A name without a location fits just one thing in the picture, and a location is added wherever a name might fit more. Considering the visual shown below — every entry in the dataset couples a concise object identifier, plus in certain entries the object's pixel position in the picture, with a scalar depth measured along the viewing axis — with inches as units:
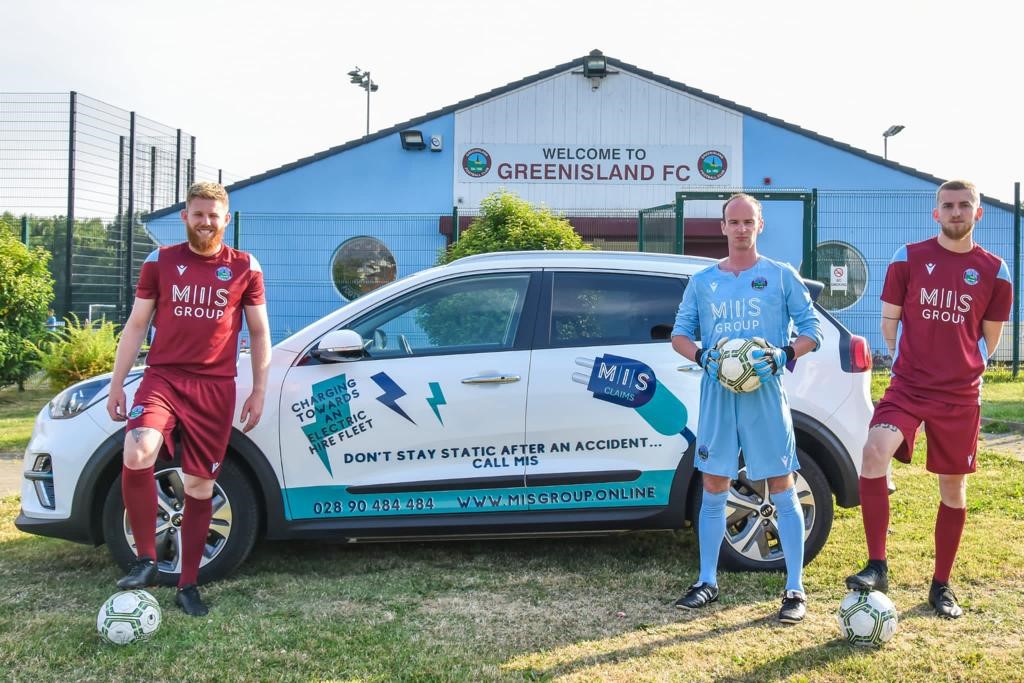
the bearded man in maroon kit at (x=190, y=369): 157.9
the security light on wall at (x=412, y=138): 701.3
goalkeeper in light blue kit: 157.1
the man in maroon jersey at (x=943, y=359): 158.7
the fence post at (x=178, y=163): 785.6
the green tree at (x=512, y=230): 401.4
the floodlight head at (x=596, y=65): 704.4
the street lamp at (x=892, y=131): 927.7
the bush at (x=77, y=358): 480.4
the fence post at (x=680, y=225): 435.1
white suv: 175.6
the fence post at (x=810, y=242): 426.3
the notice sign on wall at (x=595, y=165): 712.4
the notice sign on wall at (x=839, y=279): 490.3
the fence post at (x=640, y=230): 504.4
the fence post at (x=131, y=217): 603.5
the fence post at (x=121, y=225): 602.5
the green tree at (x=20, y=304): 492.7
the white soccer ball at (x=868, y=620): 143.7
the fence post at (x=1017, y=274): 497.7
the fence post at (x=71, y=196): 552.4
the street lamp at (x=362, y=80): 1031.0
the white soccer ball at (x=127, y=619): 144.3
